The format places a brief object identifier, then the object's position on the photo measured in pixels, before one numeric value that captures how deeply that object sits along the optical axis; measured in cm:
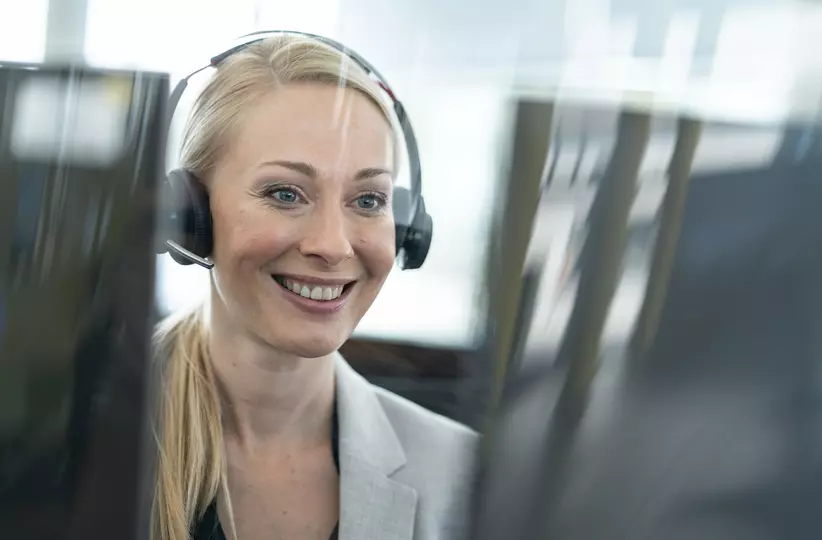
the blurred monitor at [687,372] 87
